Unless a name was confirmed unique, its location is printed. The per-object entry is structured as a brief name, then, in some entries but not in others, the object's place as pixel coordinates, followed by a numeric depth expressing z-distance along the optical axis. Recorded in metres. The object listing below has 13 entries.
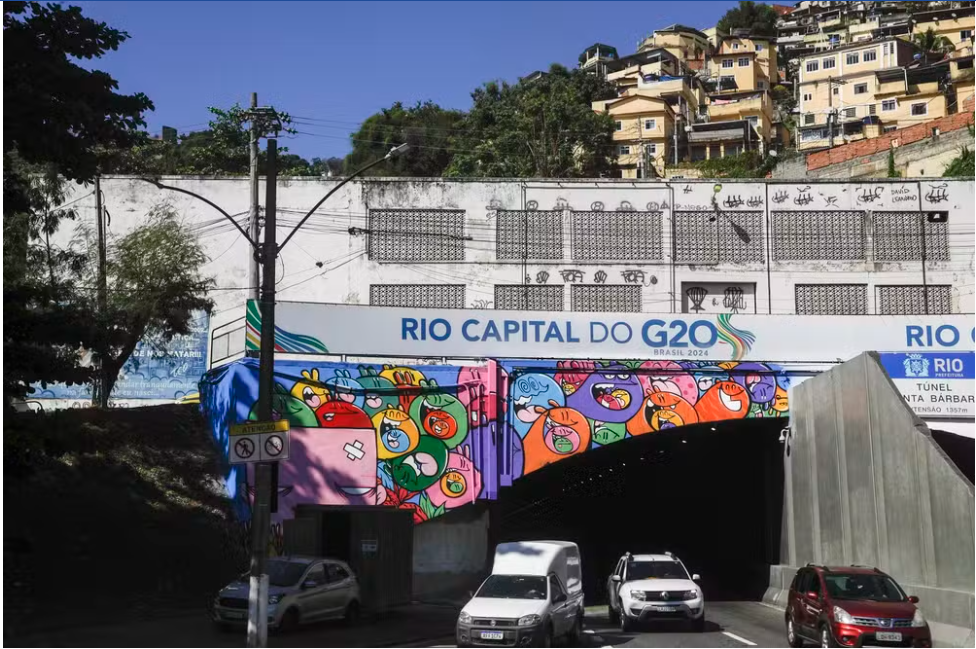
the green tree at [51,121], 16.89
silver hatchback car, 19.77
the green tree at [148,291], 34.44
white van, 18.73
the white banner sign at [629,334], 31.72
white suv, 23.25
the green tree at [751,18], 146.25
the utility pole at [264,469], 16.86
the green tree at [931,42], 117.18
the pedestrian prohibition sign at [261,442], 17.20
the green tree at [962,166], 62.31
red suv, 17.72
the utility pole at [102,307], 32.75
